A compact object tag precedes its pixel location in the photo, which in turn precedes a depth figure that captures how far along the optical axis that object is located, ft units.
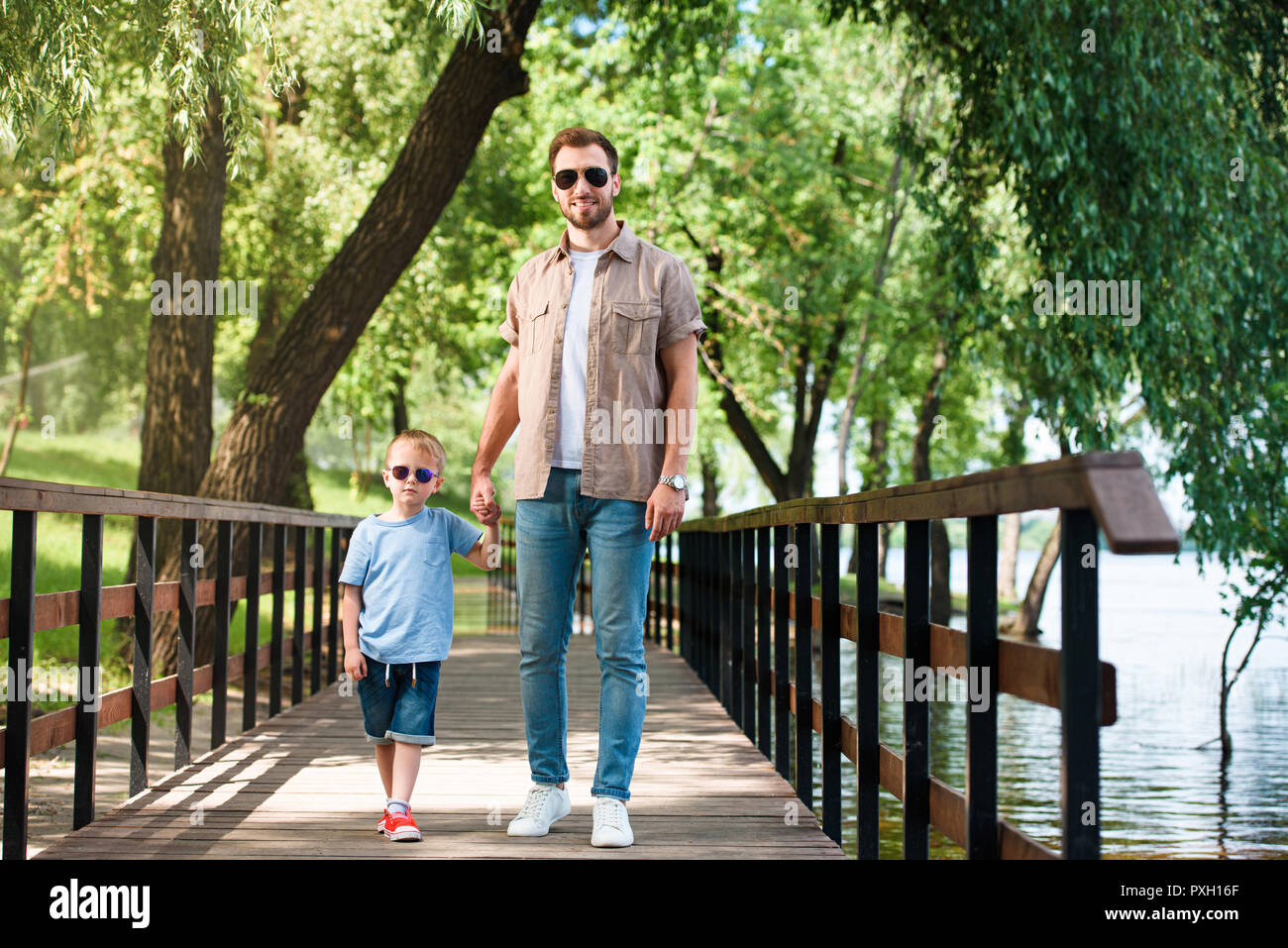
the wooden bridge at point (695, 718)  7.81
